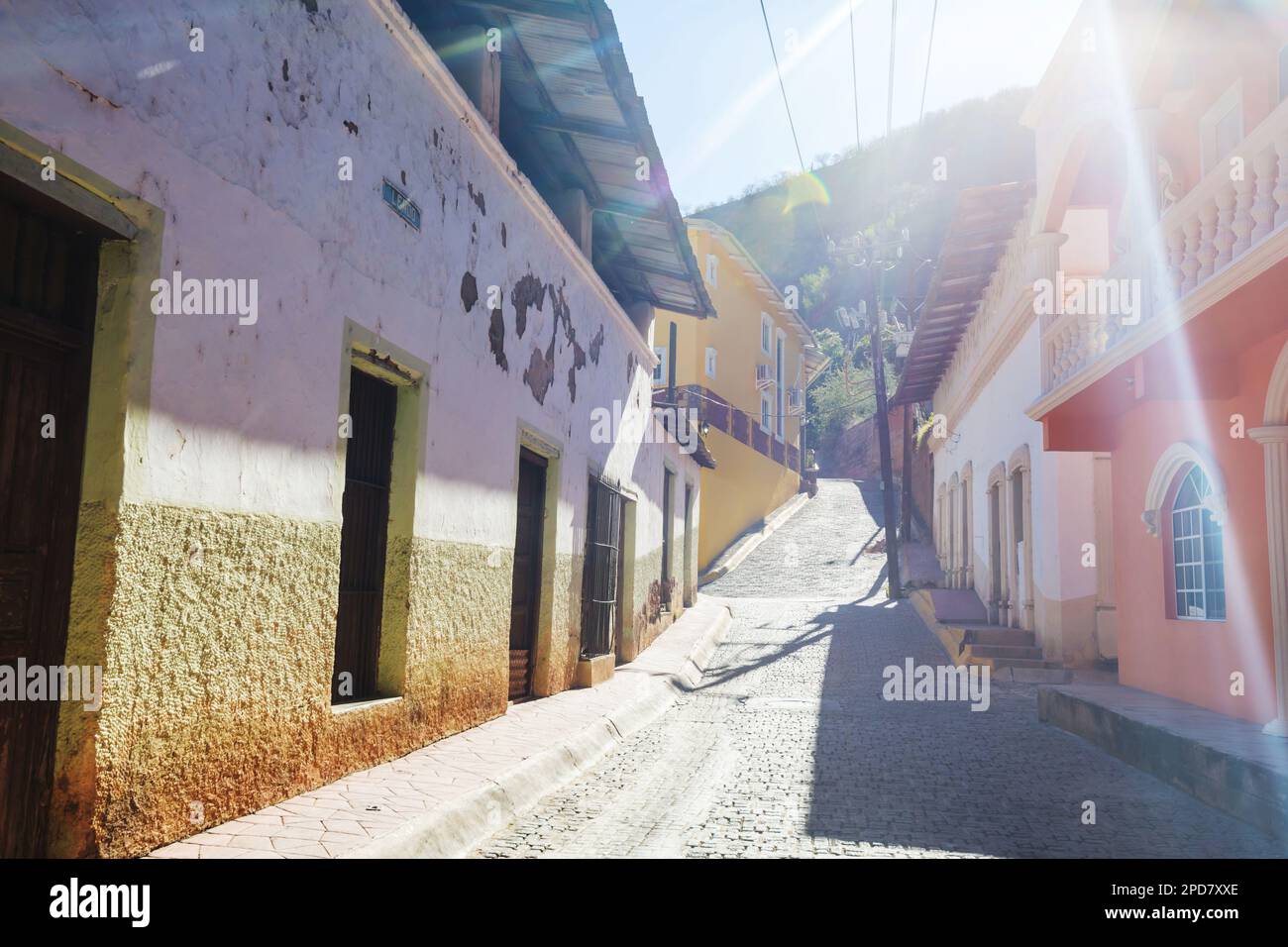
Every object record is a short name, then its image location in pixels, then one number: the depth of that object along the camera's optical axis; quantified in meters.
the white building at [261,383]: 3.42
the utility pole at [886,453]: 22.16
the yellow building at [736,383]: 29.02
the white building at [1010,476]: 12.09
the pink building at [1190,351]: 6.70
